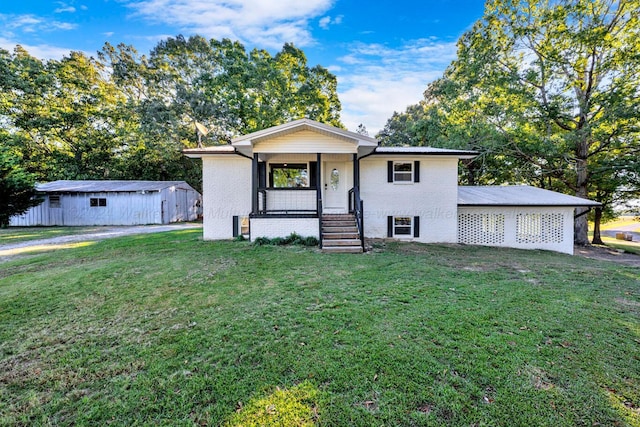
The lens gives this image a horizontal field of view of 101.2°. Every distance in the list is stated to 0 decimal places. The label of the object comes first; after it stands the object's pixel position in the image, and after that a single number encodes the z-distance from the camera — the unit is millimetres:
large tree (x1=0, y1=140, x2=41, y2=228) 14487
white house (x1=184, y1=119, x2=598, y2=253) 10664
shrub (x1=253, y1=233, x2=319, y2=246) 9320
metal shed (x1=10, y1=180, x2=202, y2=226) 18453
